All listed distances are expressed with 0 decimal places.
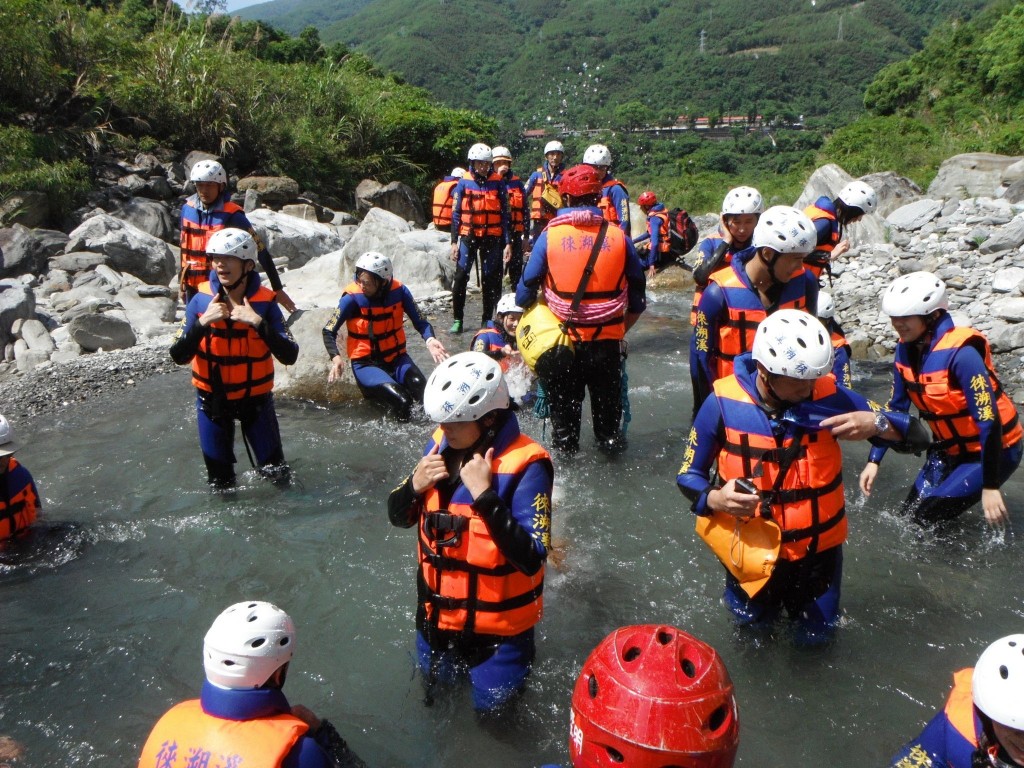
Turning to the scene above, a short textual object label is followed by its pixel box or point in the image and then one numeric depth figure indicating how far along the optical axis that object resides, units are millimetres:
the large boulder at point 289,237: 14305
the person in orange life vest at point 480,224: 10516
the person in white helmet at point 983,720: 2061
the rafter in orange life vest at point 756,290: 4535
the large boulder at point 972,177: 14914
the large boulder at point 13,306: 10000
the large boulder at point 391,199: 18719
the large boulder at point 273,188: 16344
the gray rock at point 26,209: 12375
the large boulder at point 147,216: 13914
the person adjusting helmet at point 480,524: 3047
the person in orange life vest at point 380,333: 6816
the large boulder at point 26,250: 11531
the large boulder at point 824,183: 17547
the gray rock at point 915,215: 13991
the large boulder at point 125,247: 12203
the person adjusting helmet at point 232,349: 5238
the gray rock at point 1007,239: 11695
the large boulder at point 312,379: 8711
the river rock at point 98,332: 10000
